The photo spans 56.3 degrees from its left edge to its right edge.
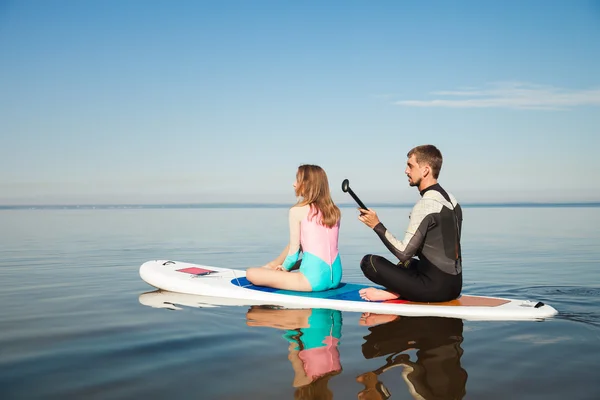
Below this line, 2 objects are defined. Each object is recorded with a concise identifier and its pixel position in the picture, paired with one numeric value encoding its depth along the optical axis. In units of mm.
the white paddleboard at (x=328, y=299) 5832
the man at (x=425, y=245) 5559
